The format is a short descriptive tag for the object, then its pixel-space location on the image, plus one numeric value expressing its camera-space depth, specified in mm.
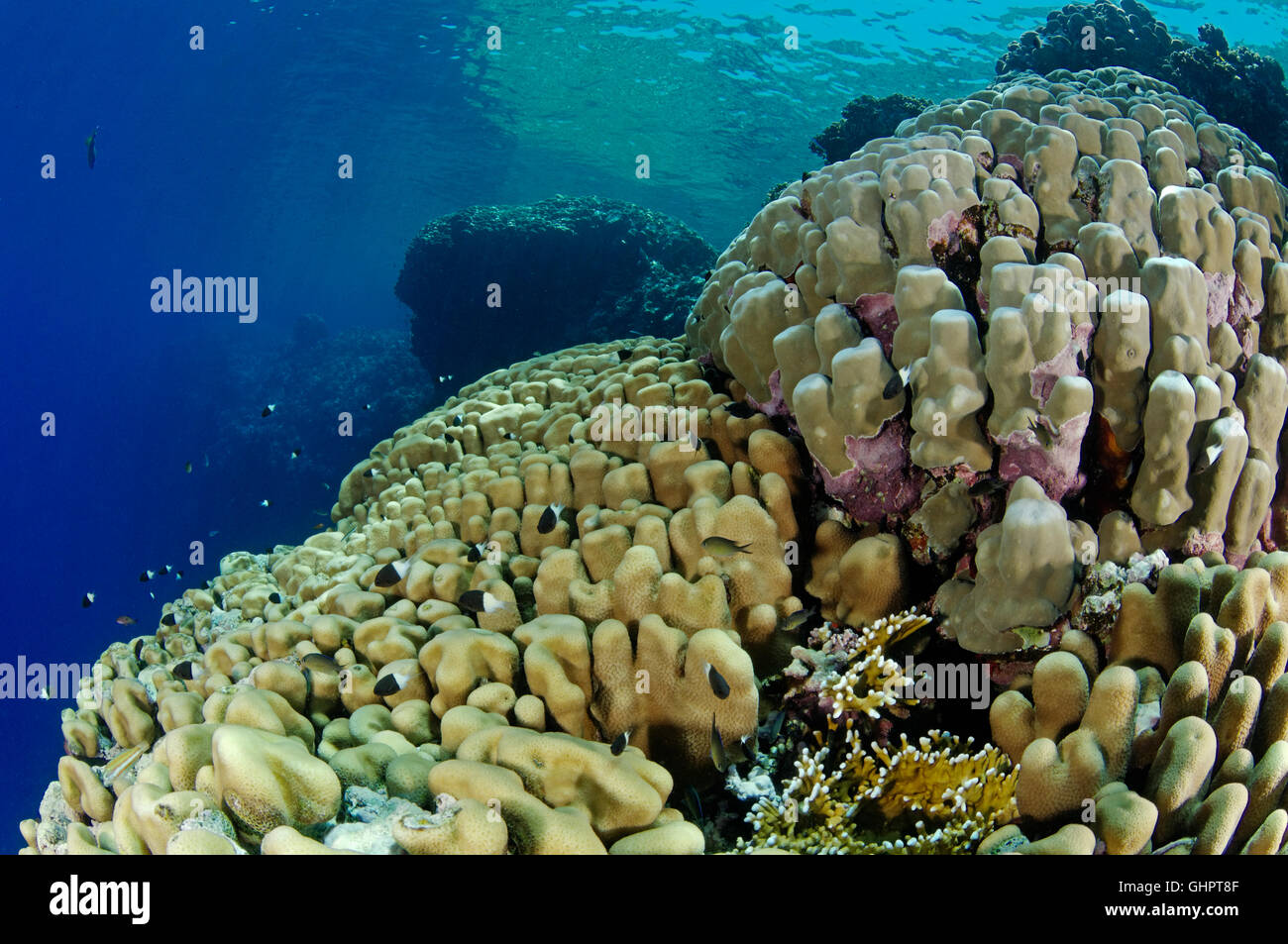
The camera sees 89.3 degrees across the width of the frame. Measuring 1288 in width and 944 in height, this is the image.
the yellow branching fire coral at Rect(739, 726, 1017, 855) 2678
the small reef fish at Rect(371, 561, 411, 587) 4027
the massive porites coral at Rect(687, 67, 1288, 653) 3035
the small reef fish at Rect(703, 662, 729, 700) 2664
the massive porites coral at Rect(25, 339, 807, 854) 2229
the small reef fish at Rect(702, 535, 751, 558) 3387
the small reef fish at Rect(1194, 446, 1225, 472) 2969
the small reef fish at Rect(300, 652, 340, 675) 3344
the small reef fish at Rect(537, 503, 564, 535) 3918
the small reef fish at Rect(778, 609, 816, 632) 3369
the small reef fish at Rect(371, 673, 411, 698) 3074
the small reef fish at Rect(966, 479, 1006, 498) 3242
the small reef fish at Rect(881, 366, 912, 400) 3309
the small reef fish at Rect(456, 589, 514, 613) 3518
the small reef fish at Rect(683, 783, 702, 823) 2869
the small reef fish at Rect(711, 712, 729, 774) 2631
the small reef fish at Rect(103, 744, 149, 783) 3406
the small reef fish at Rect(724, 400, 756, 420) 4375
